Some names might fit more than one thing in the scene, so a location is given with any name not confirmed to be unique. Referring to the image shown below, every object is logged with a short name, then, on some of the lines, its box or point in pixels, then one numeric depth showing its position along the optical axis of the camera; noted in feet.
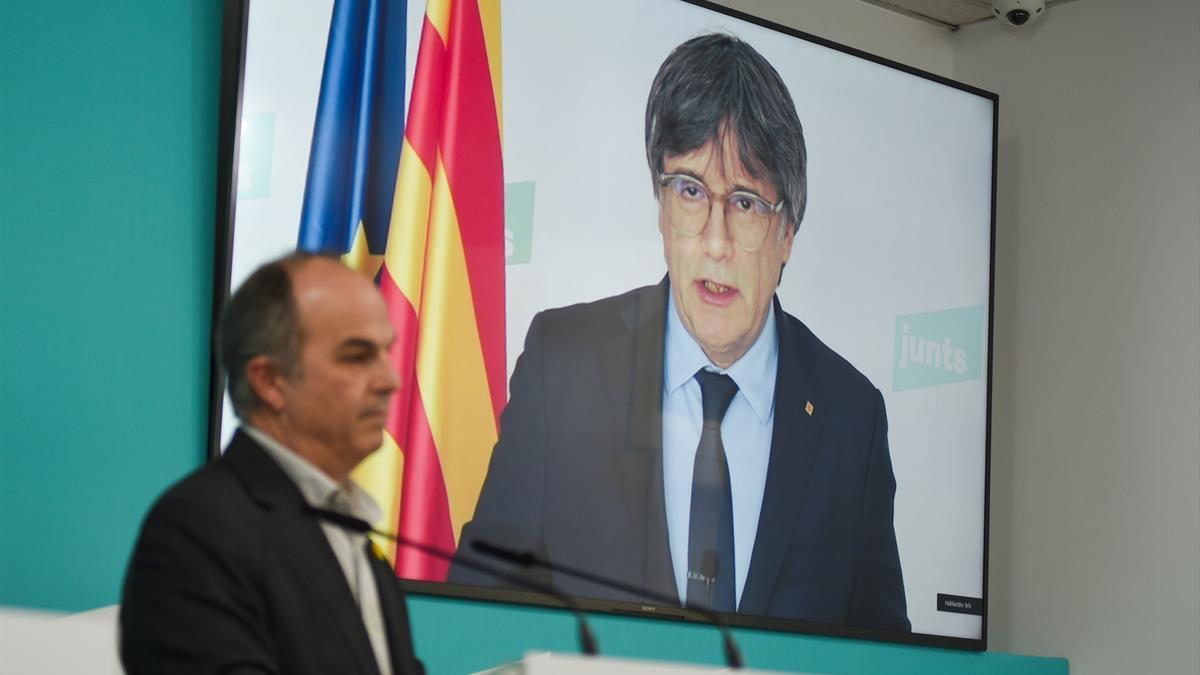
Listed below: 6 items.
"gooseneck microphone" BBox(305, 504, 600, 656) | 12.90
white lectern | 12.39
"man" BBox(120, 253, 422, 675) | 11.89
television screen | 19.99
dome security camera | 23.58
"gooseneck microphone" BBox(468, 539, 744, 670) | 14.13
